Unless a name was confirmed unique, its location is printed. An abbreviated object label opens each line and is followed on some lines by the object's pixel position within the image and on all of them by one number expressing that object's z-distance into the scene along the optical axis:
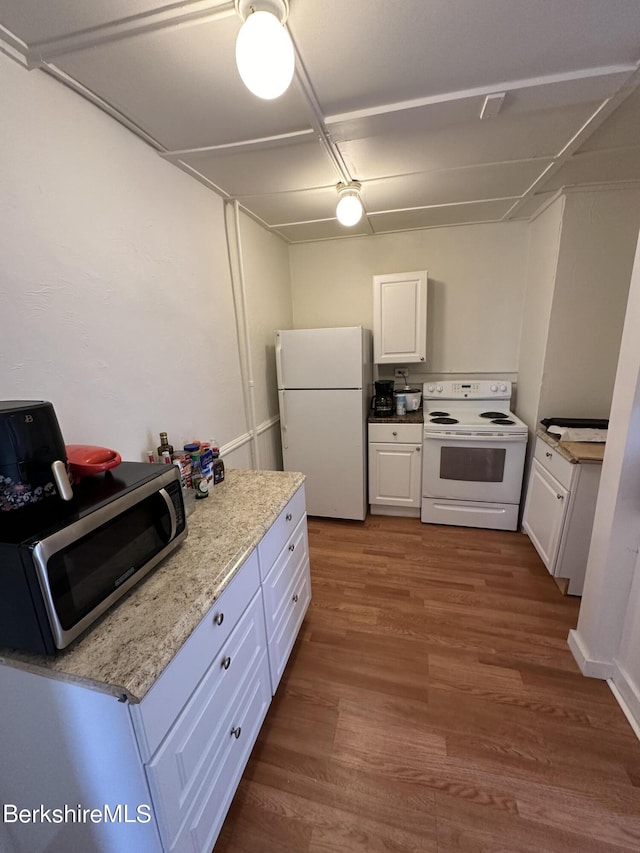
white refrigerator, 2.50
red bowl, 0.91
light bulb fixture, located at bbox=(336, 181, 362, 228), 1.78
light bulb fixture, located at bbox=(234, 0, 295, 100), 0.81
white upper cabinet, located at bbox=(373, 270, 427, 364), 2.63
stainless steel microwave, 0.66
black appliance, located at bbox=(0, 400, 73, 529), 0.73
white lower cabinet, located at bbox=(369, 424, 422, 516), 2.65
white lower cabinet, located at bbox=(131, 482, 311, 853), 0.73
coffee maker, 2.80
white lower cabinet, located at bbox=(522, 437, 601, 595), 1.80
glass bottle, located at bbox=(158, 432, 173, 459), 1.44
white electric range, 2.43
